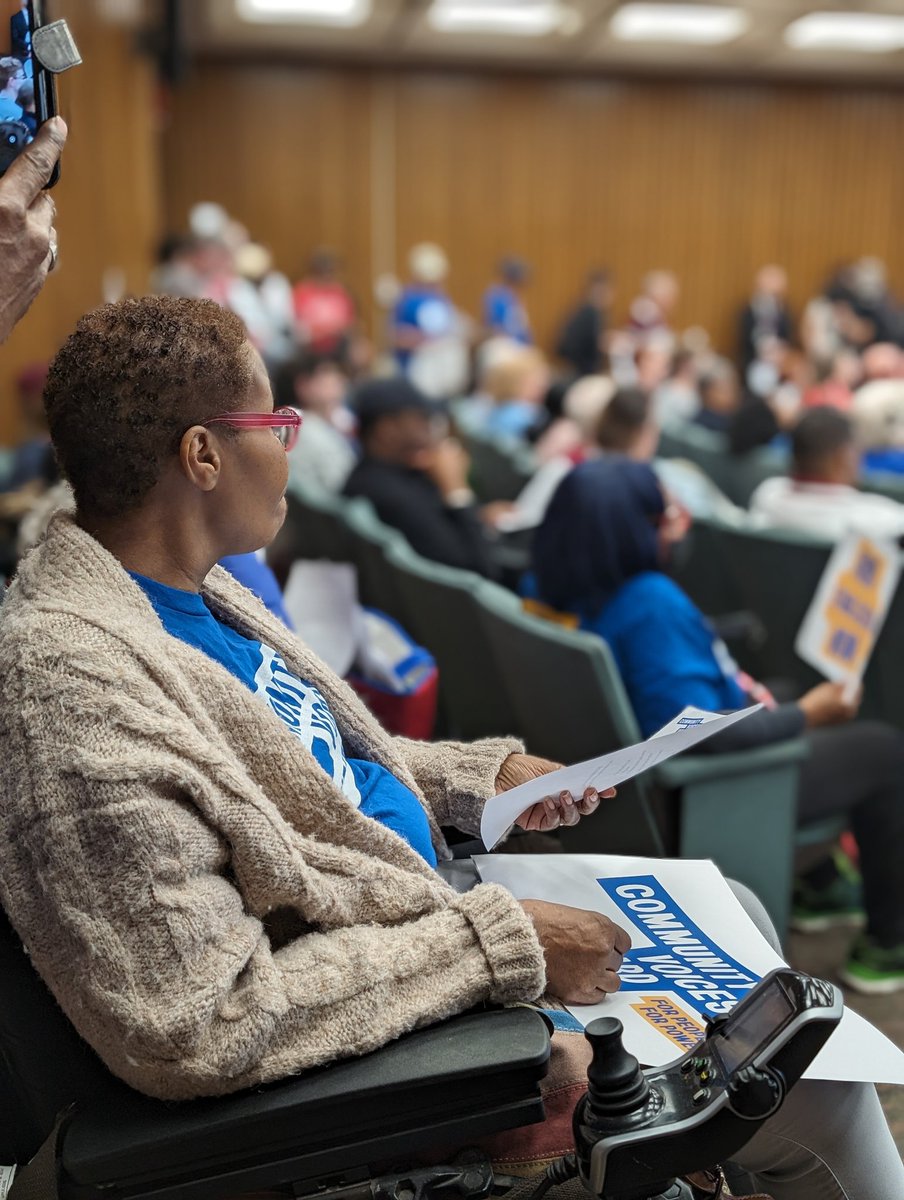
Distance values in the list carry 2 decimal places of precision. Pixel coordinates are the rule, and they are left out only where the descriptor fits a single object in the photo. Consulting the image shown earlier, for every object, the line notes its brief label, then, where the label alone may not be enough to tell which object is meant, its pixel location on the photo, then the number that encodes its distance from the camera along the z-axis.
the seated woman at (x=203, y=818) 0.93
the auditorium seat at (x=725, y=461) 5.42
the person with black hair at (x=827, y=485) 3.35
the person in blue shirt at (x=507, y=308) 11.20
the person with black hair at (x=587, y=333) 12.16
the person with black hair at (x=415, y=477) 3.42
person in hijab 2.14
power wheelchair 0.98
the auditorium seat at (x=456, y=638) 2.49
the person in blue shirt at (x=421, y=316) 9.66
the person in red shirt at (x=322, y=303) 9.99
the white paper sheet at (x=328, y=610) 2.13
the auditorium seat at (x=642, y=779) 1.98
